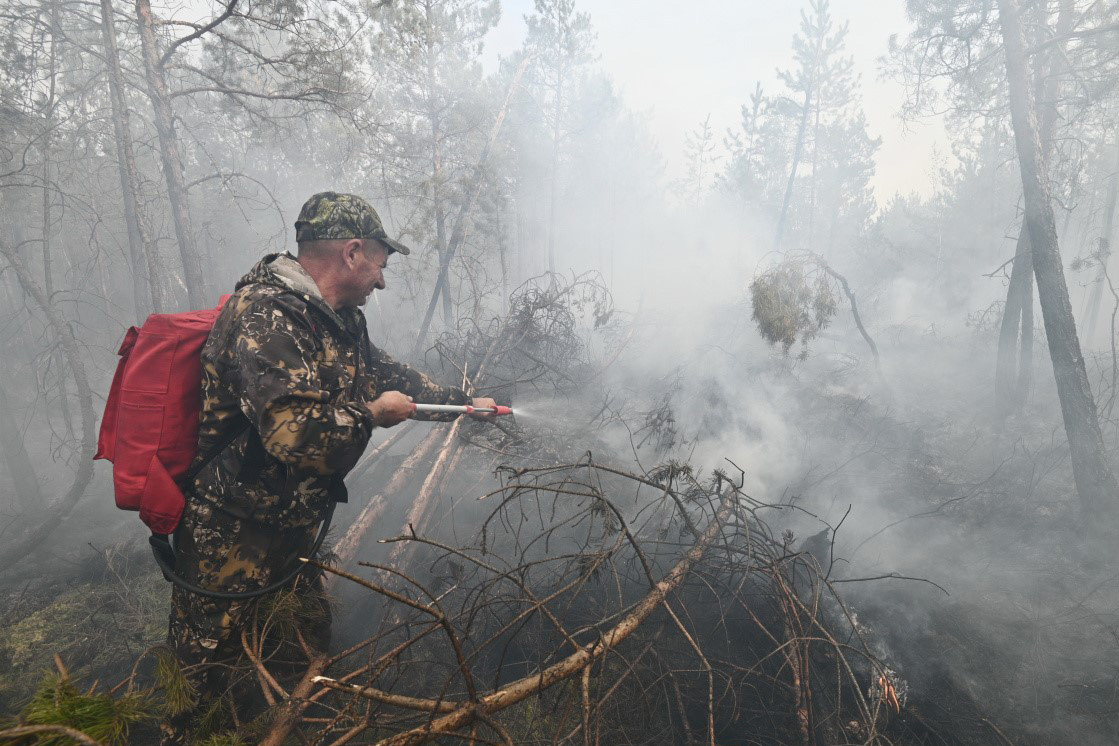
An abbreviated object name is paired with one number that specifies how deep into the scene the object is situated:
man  2.01
